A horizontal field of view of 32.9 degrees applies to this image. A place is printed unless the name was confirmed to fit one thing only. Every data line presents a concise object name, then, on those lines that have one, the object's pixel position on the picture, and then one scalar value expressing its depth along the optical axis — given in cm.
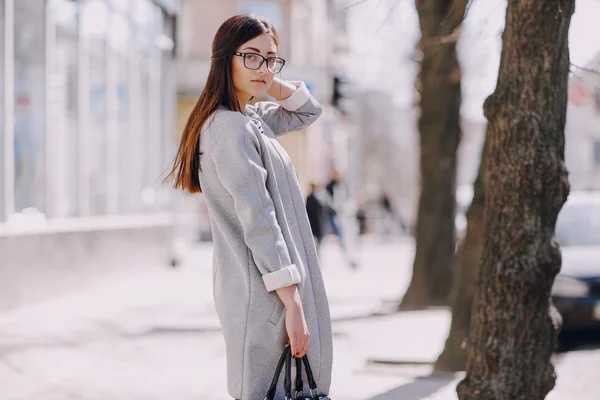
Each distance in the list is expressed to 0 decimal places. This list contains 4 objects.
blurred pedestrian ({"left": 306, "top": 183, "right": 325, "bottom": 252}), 1728
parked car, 955
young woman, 302
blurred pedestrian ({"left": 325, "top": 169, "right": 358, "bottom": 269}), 1866
